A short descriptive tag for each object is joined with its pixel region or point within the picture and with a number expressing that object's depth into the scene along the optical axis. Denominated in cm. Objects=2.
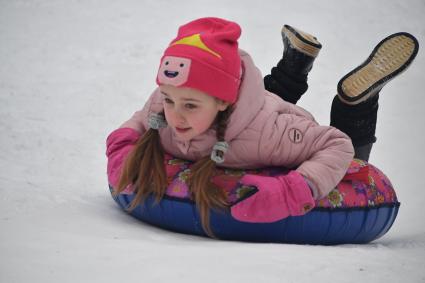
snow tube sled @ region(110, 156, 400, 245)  622
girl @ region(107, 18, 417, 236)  615
